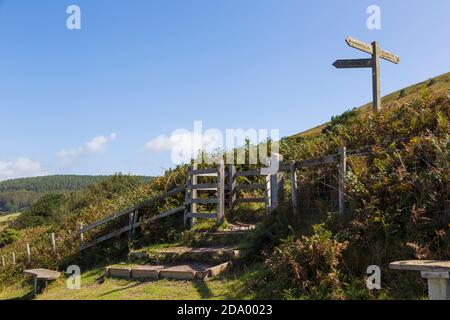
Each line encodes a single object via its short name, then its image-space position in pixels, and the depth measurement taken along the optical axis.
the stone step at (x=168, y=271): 8.00
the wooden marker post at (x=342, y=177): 7.45
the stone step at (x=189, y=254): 8.63
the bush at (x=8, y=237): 27.27
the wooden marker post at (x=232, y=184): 12.27
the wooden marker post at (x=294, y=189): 8.85
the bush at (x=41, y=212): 31.91
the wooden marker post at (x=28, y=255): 15.39
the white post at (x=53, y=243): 14.63
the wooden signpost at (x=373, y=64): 11.38
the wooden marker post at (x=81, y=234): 14.05
